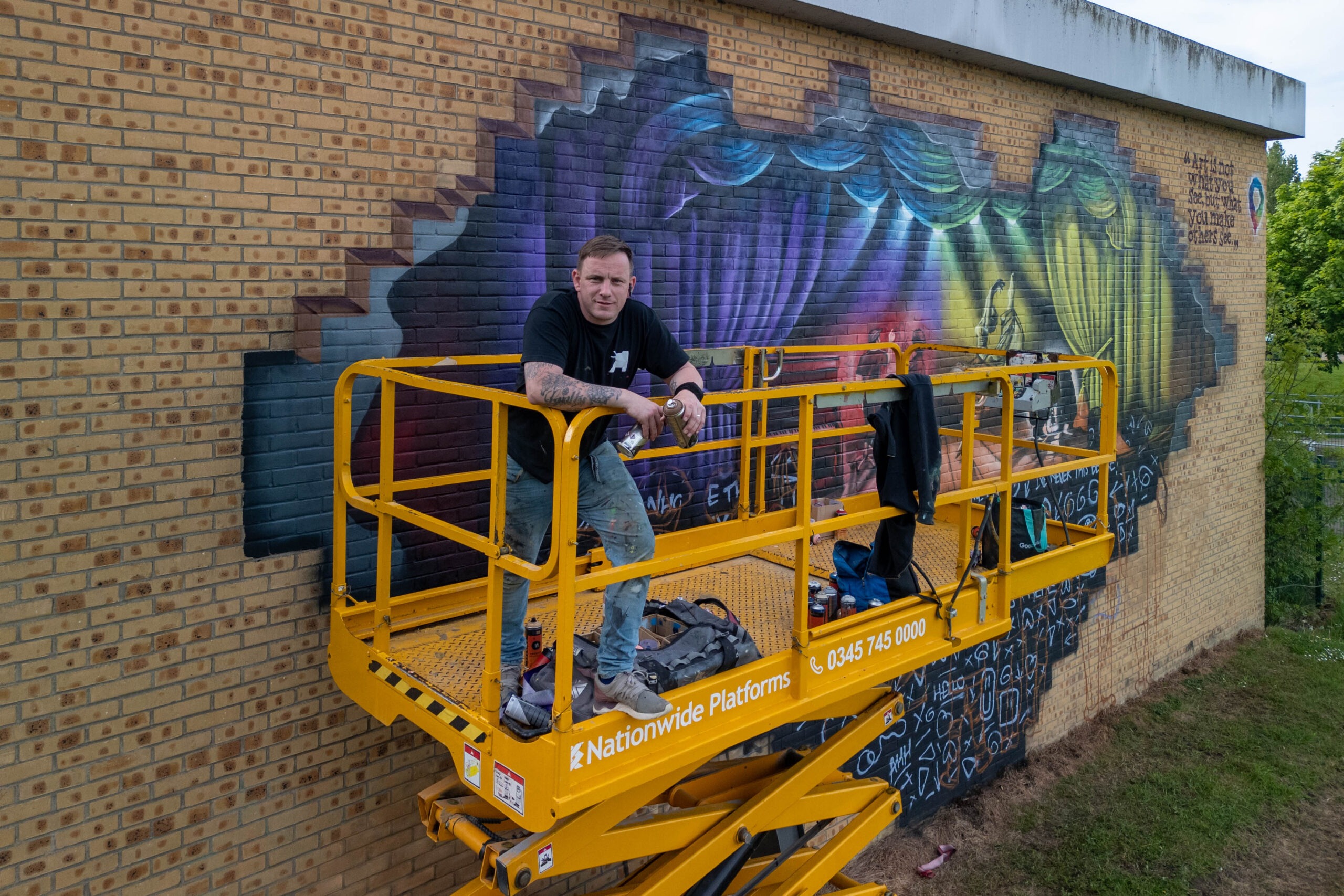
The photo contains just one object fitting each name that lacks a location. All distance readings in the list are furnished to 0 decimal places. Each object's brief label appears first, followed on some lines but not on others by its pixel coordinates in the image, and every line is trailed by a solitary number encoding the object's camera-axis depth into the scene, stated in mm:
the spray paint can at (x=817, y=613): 4301
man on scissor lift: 3439
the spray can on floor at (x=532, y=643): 3799
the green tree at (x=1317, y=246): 32344
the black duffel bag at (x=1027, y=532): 5398
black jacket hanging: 4215
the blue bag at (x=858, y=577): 4672
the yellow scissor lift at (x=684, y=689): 3320
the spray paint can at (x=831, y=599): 4523
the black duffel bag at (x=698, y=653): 3740
